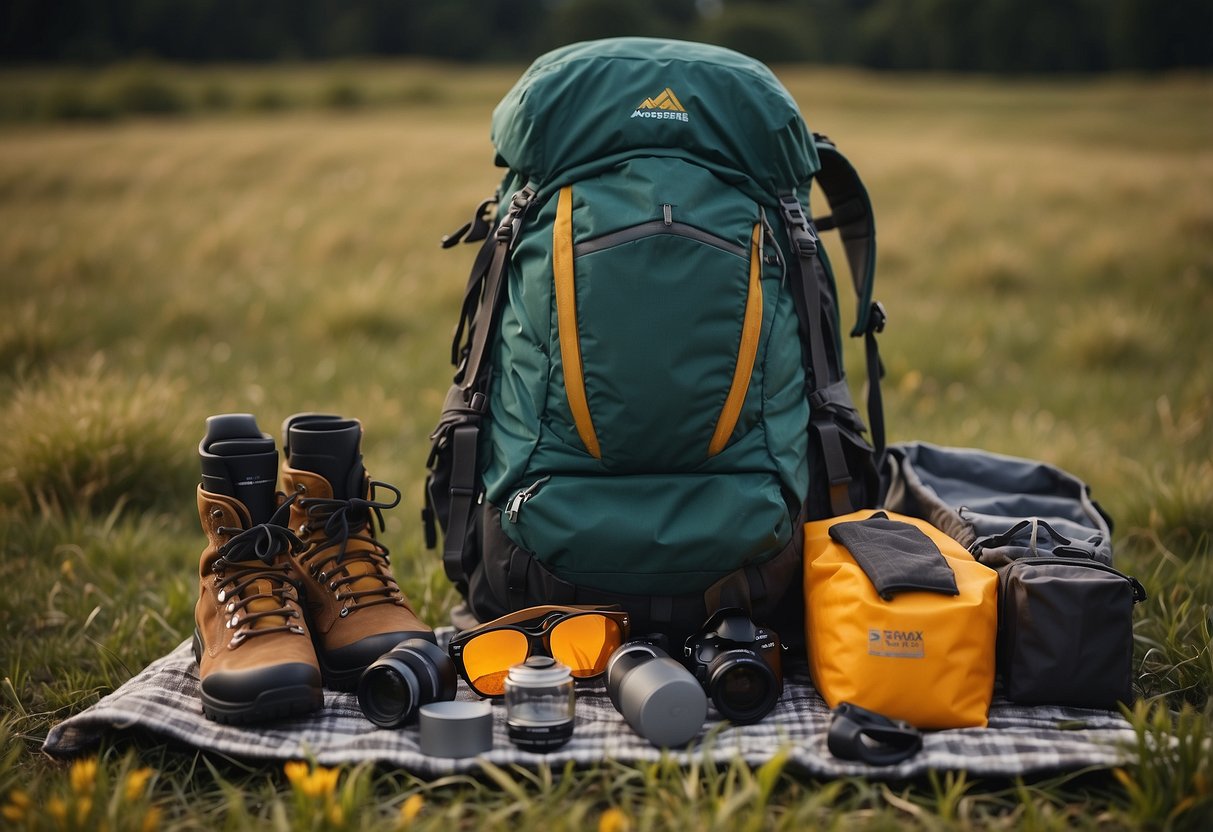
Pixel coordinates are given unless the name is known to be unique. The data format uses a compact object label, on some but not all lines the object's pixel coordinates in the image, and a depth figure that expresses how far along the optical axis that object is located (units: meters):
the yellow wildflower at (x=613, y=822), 2.03
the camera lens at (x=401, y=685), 2.59
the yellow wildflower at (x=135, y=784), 2.15
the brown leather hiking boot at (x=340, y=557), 2.89
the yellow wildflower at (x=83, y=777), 2.15
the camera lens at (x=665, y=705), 2.45
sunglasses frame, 2.78
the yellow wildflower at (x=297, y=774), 2.16
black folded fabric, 2.58
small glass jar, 2.48
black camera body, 2.63
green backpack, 2.86
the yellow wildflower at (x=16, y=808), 2.11
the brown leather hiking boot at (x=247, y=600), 2.58
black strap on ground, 2.40
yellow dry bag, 2.54
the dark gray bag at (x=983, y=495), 3.21
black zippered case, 2.60
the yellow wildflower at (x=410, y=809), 2.08
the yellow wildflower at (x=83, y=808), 2.10
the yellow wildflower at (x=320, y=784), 2.12
